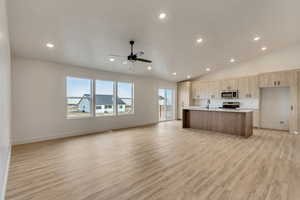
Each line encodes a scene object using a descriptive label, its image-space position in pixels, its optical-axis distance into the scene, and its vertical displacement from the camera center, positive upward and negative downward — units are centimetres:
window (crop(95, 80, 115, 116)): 629 +14
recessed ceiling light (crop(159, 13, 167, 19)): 312 +181
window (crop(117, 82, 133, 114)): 707 +15
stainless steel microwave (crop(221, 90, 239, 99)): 745 +31
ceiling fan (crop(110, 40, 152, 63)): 385 +112
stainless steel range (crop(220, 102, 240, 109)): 751 -25
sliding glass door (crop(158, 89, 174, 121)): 946 -22
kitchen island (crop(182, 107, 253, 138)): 542 -82
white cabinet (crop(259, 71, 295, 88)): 603 +88
